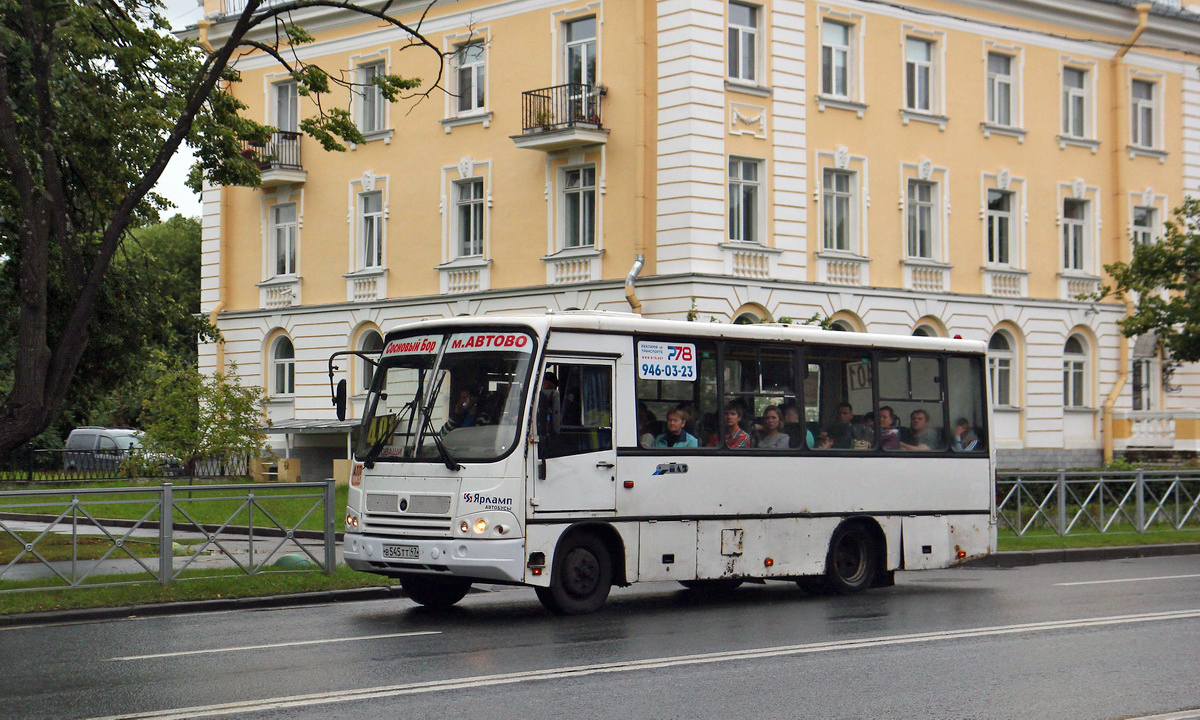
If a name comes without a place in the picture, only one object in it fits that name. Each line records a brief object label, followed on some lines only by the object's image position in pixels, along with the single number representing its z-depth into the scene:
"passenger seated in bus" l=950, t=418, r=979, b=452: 18.56
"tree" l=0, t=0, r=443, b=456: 17.86
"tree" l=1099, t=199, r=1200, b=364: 34.69
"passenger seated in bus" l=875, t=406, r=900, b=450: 17.80
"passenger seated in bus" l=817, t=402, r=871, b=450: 17.27
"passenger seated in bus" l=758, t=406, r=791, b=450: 16.64
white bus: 14.52
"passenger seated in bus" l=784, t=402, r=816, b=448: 16.88
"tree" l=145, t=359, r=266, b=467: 34.50
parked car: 37.34
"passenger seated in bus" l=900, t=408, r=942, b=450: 18.06
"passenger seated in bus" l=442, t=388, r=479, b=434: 14.72
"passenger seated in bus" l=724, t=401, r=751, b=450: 16.30
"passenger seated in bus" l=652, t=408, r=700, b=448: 15.75
